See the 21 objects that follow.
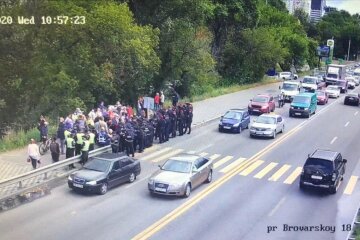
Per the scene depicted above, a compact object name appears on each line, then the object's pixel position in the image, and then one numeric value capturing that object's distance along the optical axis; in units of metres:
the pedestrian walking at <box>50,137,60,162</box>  18.89
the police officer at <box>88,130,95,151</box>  19.94
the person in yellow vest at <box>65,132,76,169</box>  19.50
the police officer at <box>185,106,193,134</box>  27.69
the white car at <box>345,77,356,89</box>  63.53
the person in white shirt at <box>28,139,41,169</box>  17.95
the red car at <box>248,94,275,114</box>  36.29
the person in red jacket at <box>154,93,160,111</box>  32.53
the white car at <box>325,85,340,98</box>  50.92
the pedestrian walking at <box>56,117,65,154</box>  19.62
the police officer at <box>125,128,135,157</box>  21.75
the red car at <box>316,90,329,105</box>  44.91
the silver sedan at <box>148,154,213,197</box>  17.11
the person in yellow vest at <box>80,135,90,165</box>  19.50
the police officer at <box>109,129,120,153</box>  21.49
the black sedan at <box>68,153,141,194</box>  17.03
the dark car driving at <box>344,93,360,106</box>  45.38
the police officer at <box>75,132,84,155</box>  19.73
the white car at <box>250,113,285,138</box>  28.16
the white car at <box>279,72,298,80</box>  66.31
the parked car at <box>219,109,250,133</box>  29.45
